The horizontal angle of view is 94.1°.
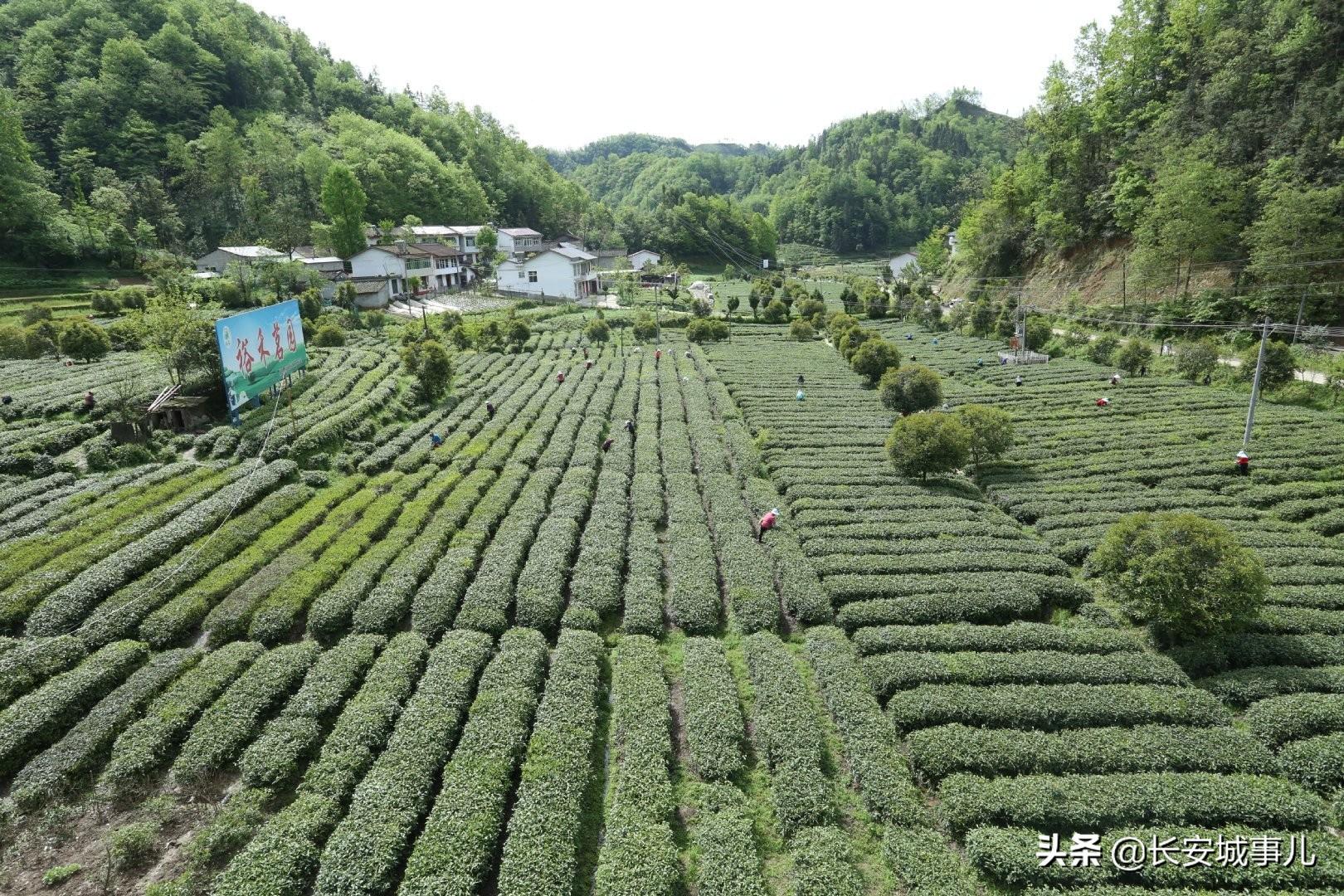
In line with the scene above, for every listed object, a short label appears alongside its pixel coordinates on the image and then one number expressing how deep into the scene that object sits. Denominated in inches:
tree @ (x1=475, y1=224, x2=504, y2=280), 3619.6
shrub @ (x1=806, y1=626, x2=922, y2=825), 451.5
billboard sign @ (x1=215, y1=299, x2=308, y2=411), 1156.5
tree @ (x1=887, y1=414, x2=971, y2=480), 999.0
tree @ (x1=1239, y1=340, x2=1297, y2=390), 1370.8
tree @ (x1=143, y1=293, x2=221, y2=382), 1294.3
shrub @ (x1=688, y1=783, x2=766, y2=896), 389.4
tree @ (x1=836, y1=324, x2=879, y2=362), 2049.7
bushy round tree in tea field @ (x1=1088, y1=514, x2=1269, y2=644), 588.1
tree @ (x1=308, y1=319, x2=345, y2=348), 1946.4
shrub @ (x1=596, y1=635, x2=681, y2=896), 390.6
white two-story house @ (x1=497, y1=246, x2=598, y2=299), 3230.8
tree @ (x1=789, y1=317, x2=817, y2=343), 2479.1
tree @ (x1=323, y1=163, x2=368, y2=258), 2758.4
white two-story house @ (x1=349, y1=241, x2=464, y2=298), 2854.3
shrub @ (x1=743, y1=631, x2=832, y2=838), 444.8
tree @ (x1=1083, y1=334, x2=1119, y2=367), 1804.9
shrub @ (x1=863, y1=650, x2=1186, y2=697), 565.3
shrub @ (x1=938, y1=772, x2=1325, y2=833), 424.2
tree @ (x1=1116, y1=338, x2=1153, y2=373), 1663.4
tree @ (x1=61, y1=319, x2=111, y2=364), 1601.9
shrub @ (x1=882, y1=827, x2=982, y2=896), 387.5
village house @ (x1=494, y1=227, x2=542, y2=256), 4010.8
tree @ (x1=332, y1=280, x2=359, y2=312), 2468.0
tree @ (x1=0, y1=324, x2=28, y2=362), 1648.6
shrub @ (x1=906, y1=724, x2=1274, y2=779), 470.6
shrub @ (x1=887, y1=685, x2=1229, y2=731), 517.3
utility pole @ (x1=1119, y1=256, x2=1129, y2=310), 2107.5
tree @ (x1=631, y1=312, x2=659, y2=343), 2454.5
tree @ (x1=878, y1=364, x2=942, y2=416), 1357.0
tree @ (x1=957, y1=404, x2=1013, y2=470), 1055.0
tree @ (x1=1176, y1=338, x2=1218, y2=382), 1526.8
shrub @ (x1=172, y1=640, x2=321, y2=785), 474.6
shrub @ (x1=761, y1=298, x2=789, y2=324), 2946.4
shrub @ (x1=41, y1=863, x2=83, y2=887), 398.9
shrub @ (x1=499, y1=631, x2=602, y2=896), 391.2
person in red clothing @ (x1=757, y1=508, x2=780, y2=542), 827.4
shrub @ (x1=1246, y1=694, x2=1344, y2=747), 499.5
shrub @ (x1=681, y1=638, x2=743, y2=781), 484.7
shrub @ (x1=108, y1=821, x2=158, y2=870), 407.0
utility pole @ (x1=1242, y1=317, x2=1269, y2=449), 979.7
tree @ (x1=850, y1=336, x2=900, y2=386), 1695.4
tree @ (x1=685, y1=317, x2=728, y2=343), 2396.7
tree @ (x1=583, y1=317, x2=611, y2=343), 2303.2
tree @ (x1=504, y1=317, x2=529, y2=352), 2156.7
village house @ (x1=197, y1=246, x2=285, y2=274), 2632.9
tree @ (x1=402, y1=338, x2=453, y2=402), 1466.5
